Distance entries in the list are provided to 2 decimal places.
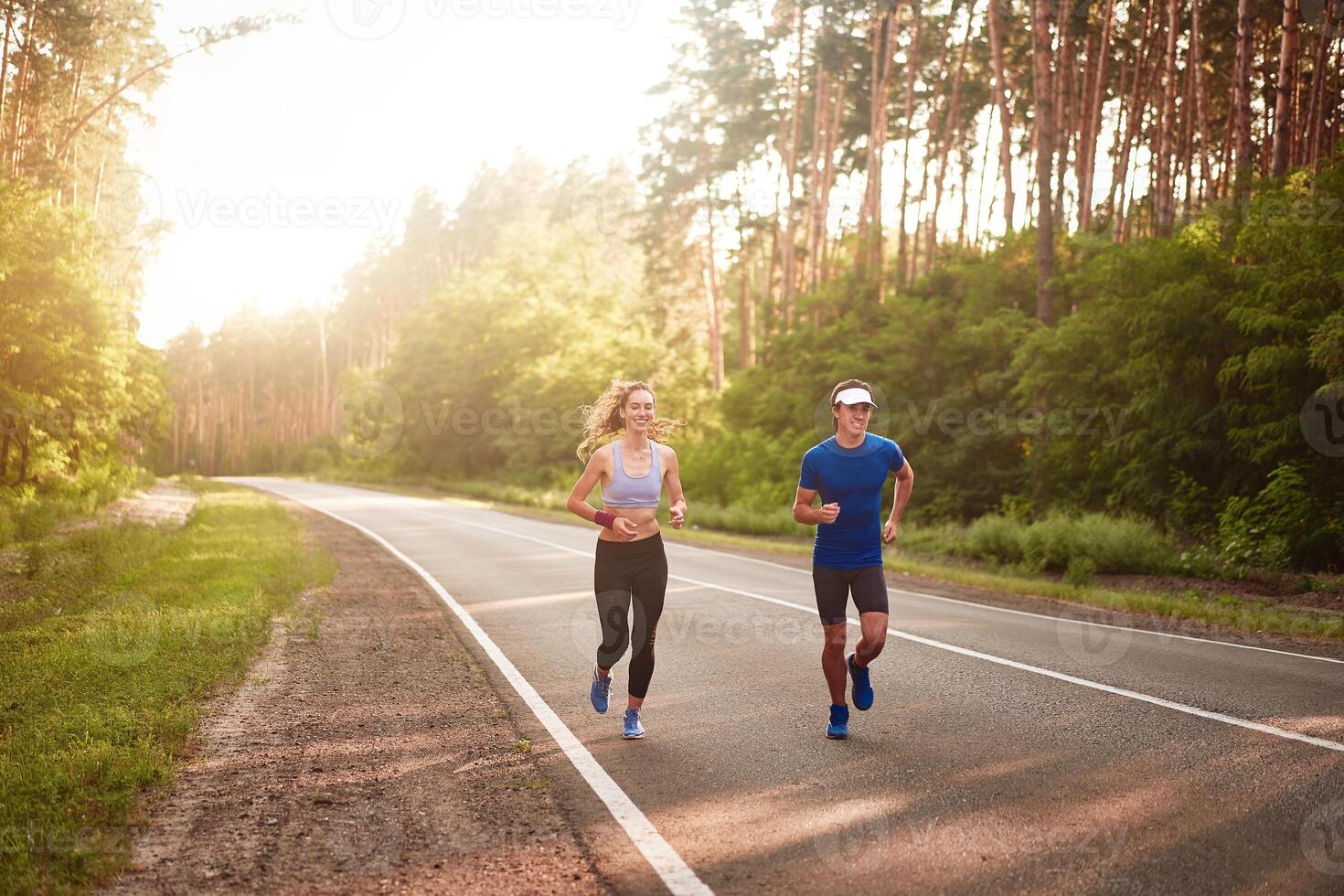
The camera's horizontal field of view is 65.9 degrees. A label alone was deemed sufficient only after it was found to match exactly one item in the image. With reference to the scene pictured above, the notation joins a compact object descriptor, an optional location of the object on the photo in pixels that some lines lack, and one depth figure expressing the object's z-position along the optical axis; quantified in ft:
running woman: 21.07
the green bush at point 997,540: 61.72
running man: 20.97
